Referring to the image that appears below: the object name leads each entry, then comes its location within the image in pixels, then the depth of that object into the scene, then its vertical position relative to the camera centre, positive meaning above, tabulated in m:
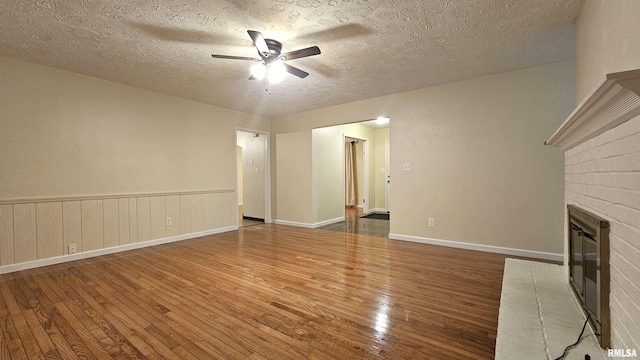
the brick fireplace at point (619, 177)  0.99 -0.02
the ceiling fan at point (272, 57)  2.31 +1.18
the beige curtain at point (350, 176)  8.07 +0.02
